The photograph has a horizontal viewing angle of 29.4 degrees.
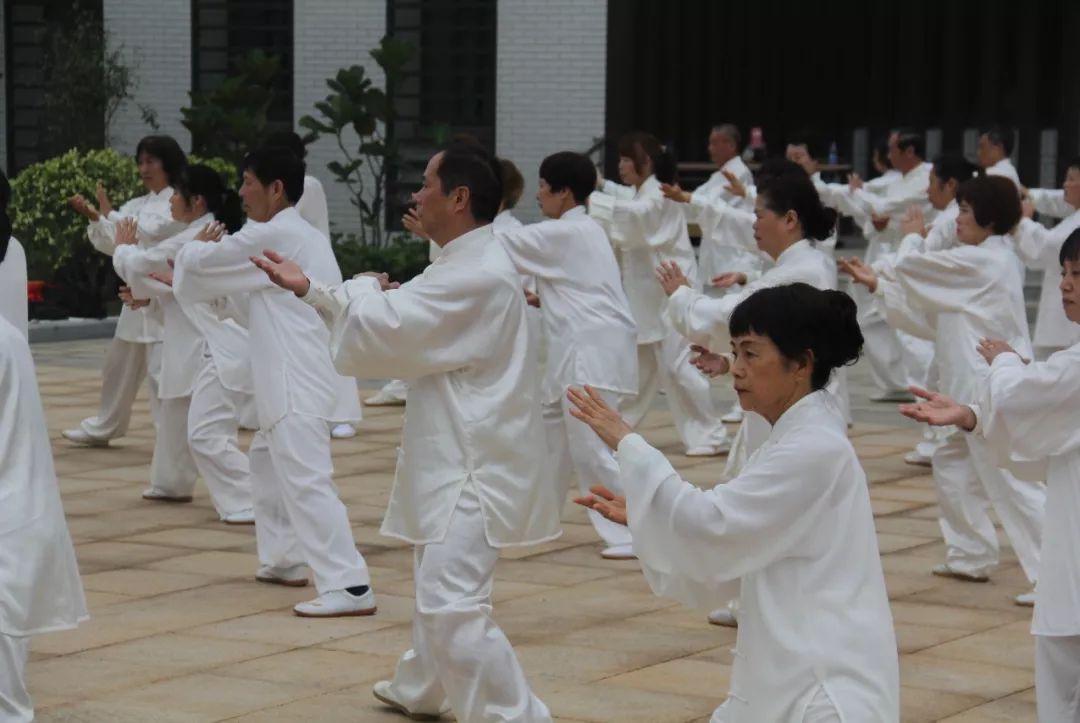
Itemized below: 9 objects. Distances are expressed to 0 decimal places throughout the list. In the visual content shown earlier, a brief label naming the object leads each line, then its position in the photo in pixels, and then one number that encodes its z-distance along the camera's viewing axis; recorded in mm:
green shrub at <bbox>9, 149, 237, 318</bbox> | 16516
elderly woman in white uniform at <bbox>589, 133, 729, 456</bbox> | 11023
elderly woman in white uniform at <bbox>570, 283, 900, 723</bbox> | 3941
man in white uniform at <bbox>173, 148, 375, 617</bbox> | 7148
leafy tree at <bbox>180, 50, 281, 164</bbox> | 18000
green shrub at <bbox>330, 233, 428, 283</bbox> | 17594
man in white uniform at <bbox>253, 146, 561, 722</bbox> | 5363
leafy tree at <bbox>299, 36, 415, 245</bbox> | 17781
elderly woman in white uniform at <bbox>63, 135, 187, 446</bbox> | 9820
